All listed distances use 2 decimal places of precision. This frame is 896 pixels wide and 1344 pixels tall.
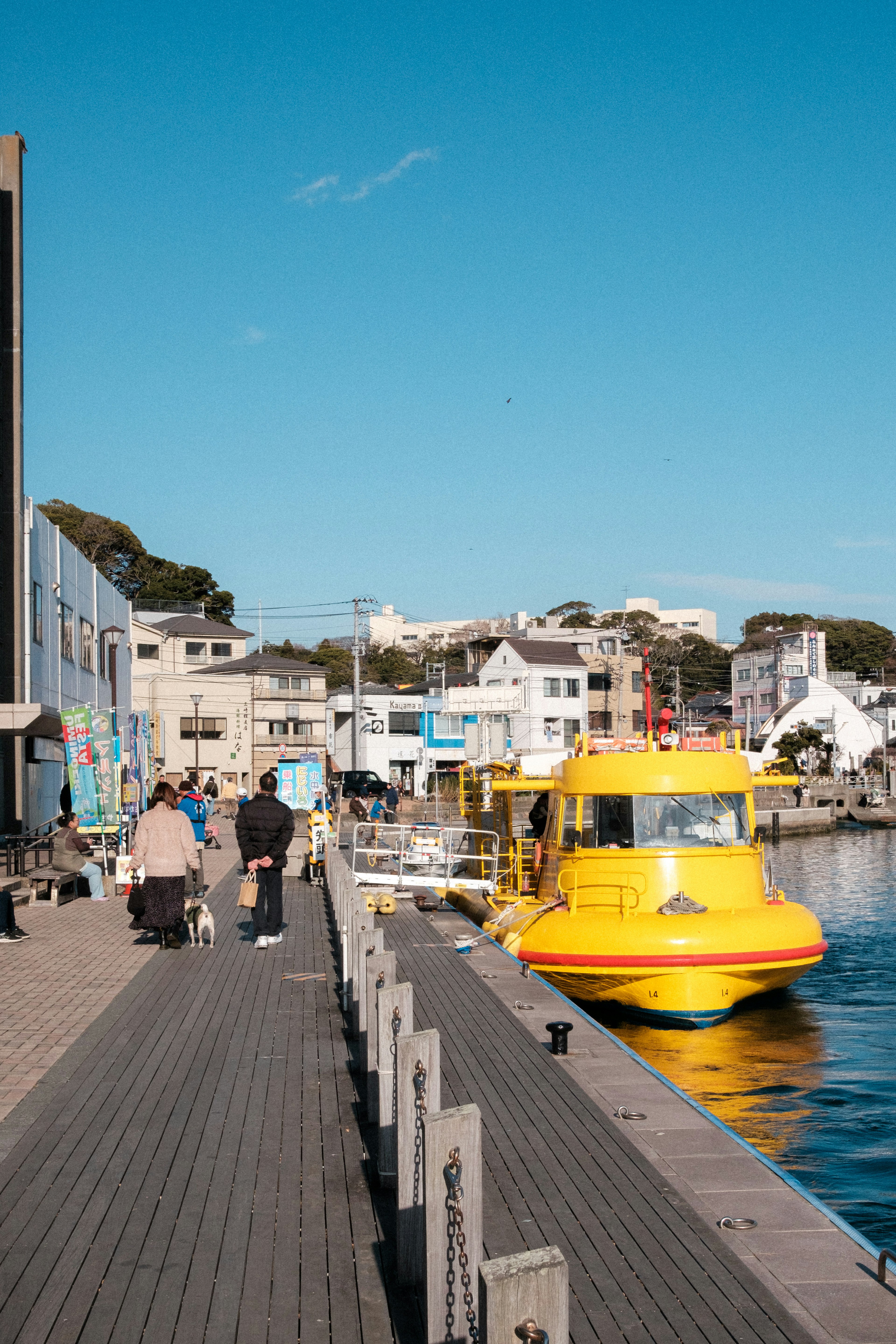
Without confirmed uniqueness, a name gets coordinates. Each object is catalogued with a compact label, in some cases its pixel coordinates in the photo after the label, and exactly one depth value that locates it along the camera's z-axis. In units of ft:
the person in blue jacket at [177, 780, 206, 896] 67.46
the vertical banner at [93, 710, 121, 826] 63.52
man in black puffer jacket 43.14
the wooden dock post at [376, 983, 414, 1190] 20.03
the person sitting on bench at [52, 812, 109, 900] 60.90
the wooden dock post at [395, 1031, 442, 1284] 16.44
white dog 45.09
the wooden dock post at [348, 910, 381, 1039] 29.63
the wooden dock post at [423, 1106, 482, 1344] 13.56
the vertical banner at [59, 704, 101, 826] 63.26
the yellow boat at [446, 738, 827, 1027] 42.93
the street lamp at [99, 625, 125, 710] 101.60
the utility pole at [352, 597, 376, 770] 189.26
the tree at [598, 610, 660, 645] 354.33
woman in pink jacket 41.65
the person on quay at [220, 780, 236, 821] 160.25
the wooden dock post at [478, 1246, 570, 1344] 10.52
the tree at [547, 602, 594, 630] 392.06
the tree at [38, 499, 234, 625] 285.84
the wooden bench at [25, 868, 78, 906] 58.85
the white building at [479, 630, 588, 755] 228.02
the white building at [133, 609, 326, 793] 218.18
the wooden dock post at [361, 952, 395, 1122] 23.21
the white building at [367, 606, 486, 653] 589.73
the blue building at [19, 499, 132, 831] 86.74
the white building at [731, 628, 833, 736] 273.33
